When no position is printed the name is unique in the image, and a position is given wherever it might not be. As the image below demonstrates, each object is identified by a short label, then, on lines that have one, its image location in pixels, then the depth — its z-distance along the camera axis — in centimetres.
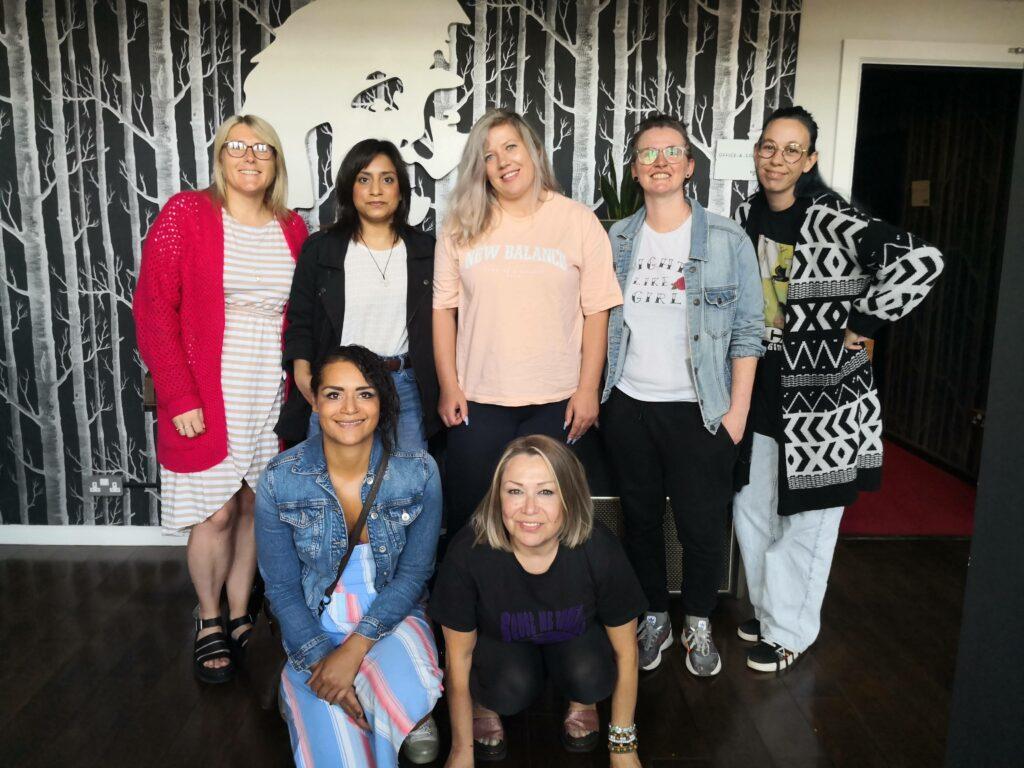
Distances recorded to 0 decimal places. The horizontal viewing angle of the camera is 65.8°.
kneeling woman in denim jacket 191
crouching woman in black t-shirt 192
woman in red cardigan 238
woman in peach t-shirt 223
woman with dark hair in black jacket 235
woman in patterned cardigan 223
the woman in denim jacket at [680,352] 226
